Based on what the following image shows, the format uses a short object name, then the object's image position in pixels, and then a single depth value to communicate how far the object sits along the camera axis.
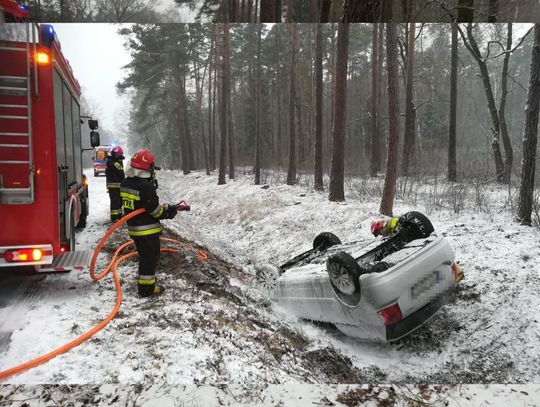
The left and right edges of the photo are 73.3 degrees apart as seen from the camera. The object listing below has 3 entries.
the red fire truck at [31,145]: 2.93
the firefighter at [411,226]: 3.42
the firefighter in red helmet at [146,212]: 3.39
